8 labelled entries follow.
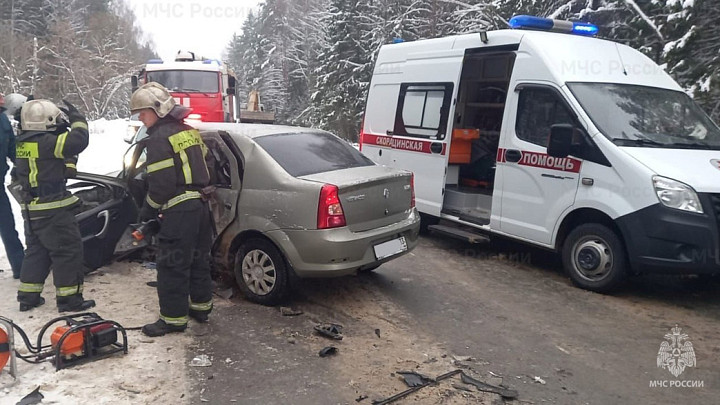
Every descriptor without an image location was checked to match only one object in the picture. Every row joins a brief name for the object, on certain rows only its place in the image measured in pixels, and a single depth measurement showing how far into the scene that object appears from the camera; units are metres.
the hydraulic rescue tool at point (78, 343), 3.58
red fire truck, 13.86
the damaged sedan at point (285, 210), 4.52
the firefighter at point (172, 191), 4.12
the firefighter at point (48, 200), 4.48
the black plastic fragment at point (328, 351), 3.98
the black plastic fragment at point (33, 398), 3.15
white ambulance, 4.94
